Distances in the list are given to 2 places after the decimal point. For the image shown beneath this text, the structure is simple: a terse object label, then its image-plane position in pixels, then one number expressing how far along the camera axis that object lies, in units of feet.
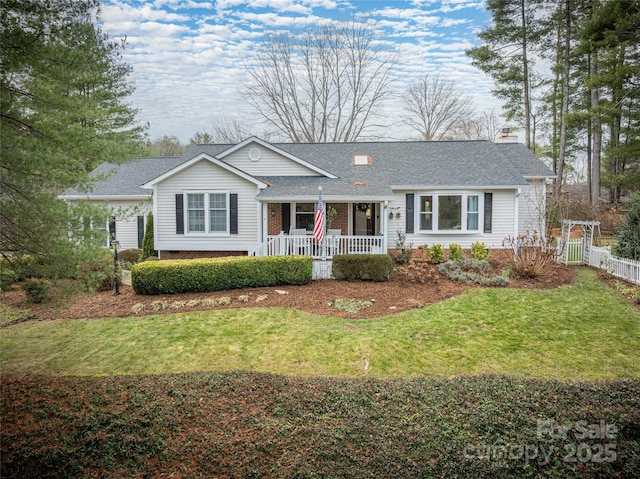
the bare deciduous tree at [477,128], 107.14
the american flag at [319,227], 39.55
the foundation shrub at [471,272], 36.63
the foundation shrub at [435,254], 46.44
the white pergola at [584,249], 46.07
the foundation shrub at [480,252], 46.88
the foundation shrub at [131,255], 51.93
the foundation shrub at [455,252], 46.32
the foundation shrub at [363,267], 38.19
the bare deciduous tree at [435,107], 99.25
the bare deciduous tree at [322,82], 90.94
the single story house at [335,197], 45.03
